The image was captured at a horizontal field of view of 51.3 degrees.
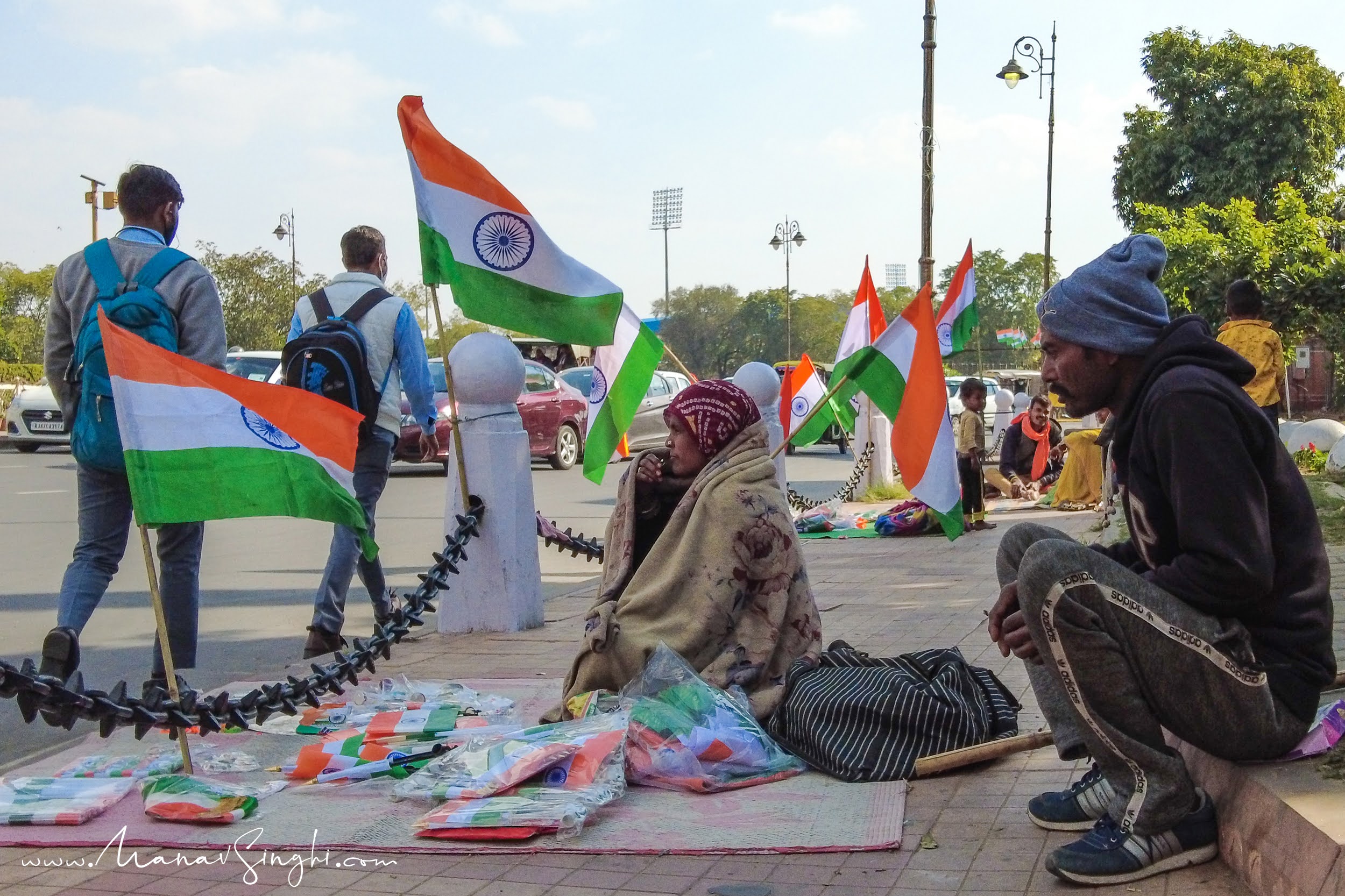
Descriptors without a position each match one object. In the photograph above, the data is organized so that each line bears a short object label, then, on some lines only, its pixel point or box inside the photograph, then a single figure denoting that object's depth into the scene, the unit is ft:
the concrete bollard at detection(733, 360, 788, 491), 33.19
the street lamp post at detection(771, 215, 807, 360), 204.33
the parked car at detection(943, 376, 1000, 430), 129.92
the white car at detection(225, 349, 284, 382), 62.08
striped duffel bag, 13.61
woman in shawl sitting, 15.31
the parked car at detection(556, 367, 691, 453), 77.66
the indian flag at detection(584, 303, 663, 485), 23.66
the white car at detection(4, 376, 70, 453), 71.92
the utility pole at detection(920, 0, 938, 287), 59.41
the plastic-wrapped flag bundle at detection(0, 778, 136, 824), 12.64
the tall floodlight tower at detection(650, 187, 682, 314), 281.95
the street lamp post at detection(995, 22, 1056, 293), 92.94
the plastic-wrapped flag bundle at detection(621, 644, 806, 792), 13.44
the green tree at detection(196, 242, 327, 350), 158.61
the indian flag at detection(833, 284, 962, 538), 20.79
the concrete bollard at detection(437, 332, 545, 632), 22.74
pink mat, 11.71
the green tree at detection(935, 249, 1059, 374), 335.06
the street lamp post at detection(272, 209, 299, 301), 164.45
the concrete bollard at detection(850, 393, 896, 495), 56.03
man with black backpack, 20.52
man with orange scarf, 52.60
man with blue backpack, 16.55
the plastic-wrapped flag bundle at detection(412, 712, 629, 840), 11.98
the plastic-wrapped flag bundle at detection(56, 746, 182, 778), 14.21
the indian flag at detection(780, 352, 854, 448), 46.50
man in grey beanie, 9.52
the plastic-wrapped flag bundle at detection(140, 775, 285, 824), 12.58
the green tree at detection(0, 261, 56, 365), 207.62
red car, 69.46
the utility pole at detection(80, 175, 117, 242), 116.16
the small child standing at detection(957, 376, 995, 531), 41.32
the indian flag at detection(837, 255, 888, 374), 43.60
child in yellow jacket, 33.68
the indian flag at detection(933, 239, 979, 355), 43.47
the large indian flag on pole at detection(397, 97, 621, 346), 19.74
